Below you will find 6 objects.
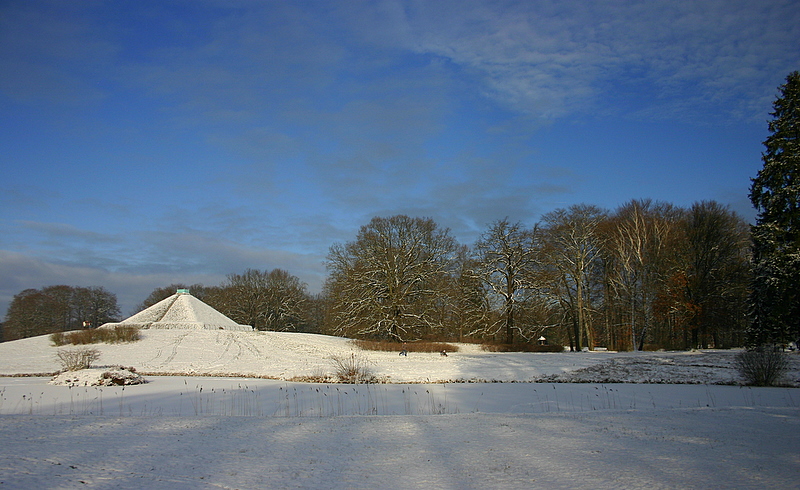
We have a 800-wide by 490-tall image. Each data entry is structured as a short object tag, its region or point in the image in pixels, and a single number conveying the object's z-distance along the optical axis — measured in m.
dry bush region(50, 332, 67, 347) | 33.56
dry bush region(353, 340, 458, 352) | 35.56
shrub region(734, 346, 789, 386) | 16.91
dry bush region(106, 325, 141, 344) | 34.44
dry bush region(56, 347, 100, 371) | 20.78
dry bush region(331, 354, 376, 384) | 19.26
